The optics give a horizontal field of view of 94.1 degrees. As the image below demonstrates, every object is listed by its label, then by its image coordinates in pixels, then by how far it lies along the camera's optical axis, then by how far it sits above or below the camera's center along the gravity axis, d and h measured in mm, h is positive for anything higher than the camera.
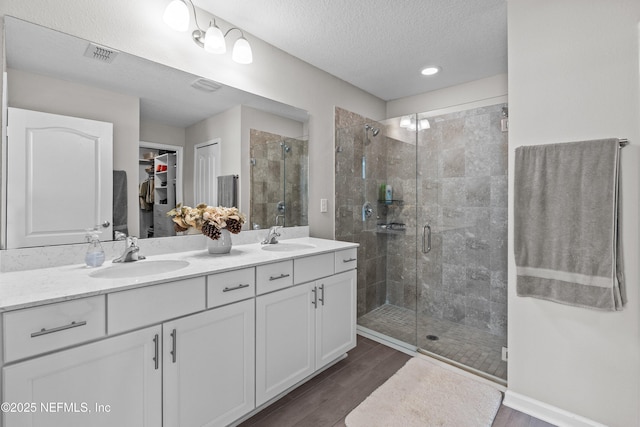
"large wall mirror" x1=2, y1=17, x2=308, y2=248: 1400 +586
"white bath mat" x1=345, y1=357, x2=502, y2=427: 1659 -1145
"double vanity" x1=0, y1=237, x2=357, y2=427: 998 -530
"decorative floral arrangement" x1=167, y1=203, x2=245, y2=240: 1762 -35
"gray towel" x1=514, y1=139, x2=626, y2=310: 1482 -52
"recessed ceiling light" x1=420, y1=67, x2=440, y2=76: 2709 +1328
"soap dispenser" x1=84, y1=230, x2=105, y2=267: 1429 -189
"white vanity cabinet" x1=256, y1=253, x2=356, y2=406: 1653 -709
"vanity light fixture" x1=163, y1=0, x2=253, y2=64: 1633 +1083
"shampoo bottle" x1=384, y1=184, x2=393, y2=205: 3164 +201
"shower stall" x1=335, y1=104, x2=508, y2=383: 2508 -116
